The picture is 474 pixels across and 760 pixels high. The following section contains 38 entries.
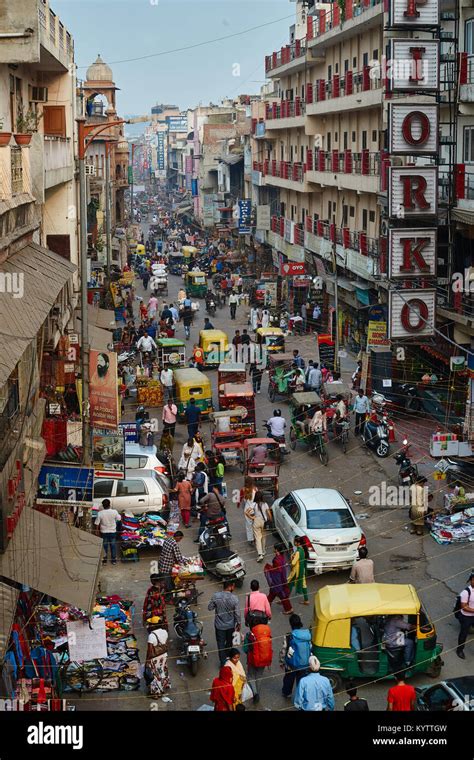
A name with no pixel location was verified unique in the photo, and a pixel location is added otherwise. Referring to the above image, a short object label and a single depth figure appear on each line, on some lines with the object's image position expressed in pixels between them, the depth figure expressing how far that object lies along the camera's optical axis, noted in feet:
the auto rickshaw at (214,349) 111.55
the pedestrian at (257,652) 41.63
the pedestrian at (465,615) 45.24
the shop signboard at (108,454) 62.54
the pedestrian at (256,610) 43.50
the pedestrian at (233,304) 153.99
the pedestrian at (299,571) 50.44
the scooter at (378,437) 78.23
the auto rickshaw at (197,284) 180.55
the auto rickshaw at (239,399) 83.97
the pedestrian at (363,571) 48.65
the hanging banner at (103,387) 67.10
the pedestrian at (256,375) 102.42
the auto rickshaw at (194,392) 90.38
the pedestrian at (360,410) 82.23
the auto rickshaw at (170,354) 106.42
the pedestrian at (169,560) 50.72
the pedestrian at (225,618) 43.75
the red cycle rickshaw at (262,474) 69.35
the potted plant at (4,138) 46.62
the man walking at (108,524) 56.95
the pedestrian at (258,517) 57.72
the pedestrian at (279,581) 49.83
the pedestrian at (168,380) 94.94
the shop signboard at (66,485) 50.55
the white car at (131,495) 62.23
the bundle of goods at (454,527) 60.39
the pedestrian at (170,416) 82.33
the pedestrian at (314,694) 36.65
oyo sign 140.87
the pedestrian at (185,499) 63.82
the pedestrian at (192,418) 82.07
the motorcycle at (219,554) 53.21
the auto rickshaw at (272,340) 110.52
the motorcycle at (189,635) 43.93
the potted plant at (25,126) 54.39
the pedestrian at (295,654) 40.86
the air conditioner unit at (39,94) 77.84
